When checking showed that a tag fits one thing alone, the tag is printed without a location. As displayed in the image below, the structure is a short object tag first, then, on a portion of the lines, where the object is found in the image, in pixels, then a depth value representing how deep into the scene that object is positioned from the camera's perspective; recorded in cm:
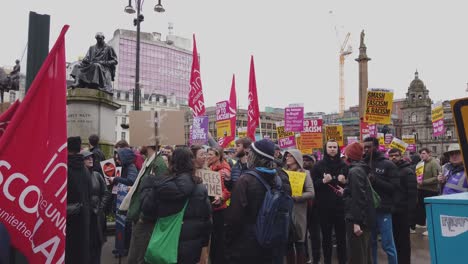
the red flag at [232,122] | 1169
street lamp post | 1566
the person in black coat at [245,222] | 401
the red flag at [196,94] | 1105
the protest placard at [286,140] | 1501
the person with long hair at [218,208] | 626
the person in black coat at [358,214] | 530
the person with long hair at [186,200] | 426
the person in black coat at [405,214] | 663
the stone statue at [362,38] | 6348
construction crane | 12438
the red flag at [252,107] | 1243
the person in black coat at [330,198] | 670
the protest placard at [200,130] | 969
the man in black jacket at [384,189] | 606
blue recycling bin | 221
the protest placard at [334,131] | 1434
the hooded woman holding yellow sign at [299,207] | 603
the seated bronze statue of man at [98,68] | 1229
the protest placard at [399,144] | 1229
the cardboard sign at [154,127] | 539
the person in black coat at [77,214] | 443
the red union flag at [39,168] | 226
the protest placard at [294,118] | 1448
